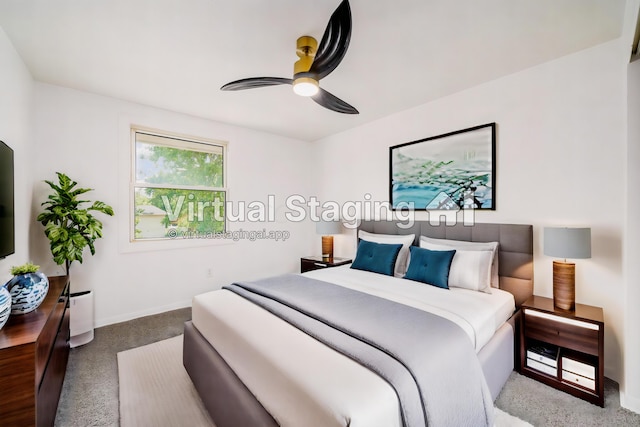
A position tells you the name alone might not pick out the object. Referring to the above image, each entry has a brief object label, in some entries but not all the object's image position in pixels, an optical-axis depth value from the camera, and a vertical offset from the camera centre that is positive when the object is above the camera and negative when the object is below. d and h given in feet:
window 11.37 +1.18
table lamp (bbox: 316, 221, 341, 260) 13.75 -0.92
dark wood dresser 3.78 -2.34
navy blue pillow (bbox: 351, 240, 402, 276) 10.09 -1.66
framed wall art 9.30 +1.60
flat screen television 5.83 +0.20
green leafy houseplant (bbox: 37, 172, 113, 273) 8.28 -0.39
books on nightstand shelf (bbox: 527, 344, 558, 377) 6.82 -3.67
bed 3.56 -2.33
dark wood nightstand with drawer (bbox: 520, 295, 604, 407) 6.25 -3.34
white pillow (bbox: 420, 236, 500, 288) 8.62 -1.09
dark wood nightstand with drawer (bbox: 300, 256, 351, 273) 12.99 -2.36
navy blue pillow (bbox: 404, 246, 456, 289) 8.41 -1.69
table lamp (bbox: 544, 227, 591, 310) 6.73 -0.96
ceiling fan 5.11 +3.37
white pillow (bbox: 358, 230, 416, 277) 10.30 -1.13
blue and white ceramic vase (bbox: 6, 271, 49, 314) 5.00 -1.48
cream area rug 5.73 -4.31
